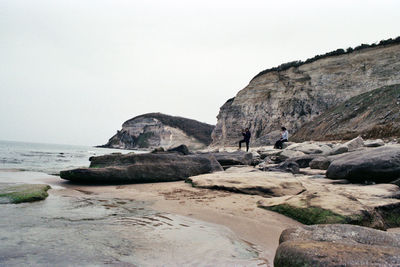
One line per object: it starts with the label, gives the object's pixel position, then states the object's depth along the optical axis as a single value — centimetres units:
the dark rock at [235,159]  956
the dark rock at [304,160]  812
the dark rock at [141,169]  614
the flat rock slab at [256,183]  437
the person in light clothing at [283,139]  1441
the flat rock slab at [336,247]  151
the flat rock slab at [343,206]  290
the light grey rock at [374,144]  879
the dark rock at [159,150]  1096
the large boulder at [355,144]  841
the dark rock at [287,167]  667
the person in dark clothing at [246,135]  1484
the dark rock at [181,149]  1339
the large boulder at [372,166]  458
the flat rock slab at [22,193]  381
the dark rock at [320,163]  689
